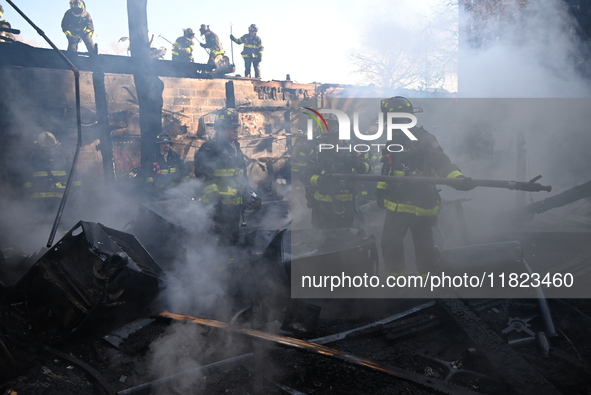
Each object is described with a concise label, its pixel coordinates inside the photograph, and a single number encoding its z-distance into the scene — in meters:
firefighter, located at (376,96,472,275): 4.22
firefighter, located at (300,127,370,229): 5.11
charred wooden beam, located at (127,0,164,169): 9.23
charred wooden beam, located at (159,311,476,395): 2.65
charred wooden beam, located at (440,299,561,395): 2.59
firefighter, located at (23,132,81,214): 6.85
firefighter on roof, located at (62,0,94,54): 9.98
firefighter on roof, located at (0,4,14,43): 8.23
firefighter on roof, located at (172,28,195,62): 12.57
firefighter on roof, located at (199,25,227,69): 12.90
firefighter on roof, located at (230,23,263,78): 13.27
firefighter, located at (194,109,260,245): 5.32
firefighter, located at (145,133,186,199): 8.84
